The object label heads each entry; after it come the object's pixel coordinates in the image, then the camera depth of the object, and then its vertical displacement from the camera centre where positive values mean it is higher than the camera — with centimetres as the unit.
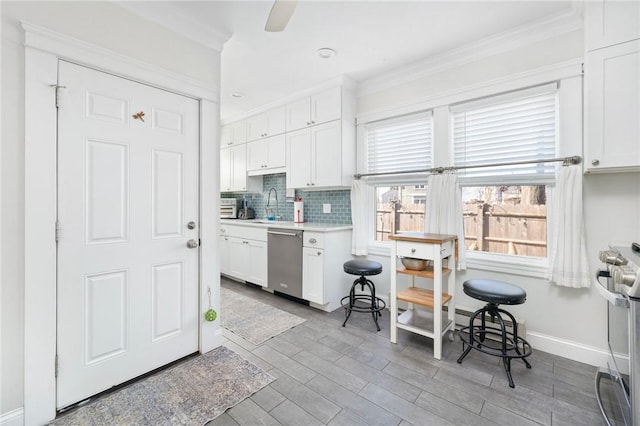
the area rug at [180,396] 159 -118
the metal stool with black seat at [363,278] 279 -71
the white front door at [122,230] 166 -12
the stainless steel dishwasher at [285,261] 331 -60
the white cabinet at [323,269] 311 -65
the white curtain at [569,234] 211 -17
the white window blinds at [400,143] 300 +80
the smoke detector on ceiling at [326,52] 264 +157
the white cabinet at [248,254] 372 -60
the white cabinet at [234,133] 452 +135
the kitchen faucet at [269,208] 460 +8
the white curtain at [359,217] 336 -5
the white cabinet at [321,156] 331 +72
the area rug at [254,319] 264 -114
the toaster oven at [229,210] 495 +4
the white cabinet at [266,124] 389 +132
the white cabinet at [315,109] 329 +131
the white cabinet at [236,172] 455 +70
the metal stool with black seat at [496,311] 195 -76
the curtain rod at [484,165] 213 +43
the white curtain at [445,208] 265 +5
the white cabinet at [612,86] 172 +82
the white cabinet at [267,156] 392 +85
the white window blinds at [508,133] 232 +72
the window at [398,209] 313 +4
